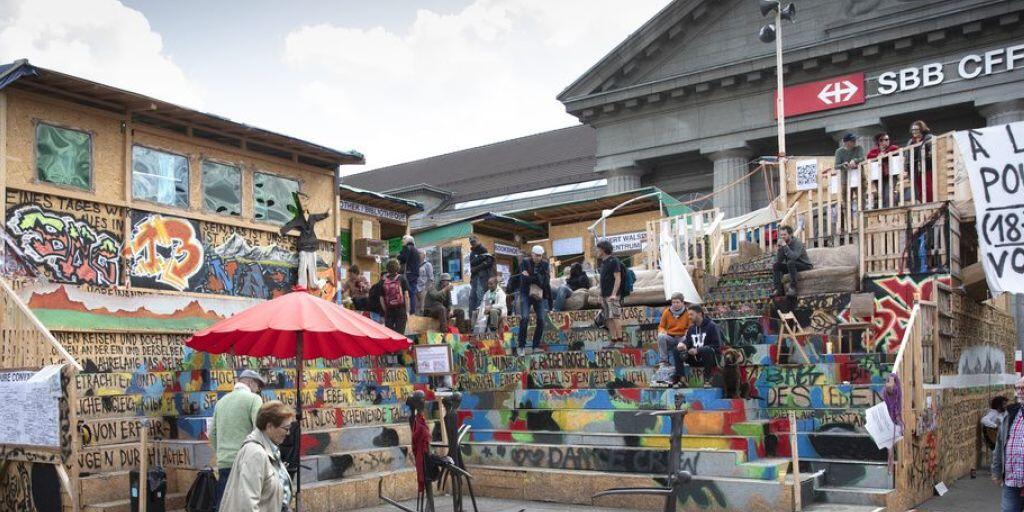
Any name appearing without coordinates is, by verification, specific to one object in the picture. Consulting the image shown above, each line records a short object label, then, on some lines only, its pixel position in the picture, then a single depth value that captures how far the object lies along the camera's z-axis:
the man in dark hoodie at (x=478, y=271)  18.95
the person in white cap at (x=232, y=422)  9.09
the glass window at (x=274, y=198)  18.34
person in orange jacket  14.41
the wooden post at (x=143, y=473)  9.96
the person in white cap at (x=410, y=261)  18.22
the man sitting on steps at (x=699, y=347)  13.94
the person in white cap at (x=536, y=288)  16.56
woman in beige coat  6.48
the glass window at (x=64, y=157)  14.66
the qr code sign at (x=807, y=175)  20.72
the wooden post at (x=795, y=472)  10.75
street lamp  22.55
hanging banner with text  10.47
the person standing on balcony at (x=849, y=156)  18.84
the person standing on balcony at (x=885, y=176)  17.89
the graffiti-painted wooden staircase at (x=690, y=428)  11.67
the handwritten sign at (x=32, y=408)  10.86
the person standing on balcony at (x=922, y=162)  17.17
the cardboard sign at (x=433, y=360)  14.32
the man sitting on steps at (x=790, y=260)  17.14
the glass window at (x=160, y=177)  16.17
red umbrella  10.59
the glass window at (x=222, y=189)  17.33
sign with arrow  31.41
